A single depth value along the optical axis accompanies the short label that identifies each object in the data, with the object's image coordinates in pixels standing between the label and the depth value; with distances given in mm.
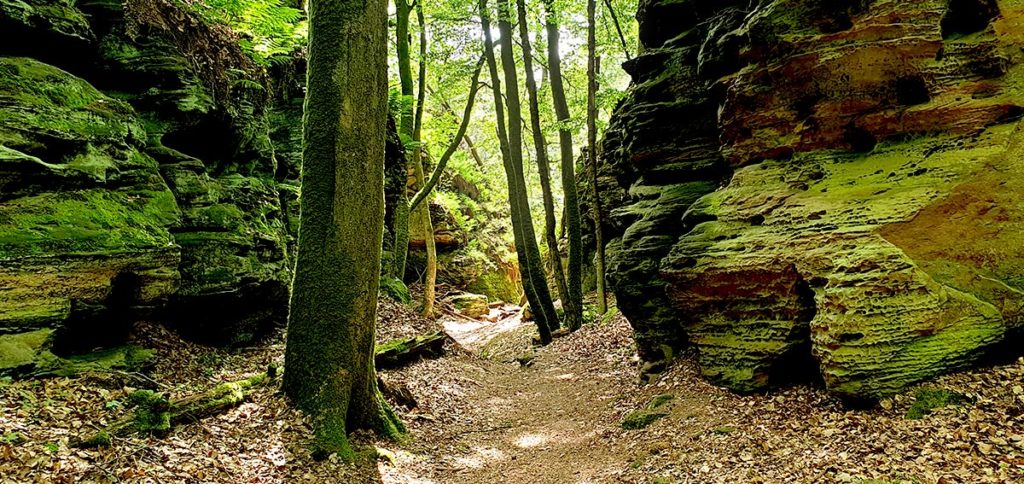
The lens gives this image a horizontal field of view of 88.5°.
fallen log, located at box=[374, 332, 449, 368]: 10484
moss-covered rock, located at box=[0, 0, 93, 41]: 6324
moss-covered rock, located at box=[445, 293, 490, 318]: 25062
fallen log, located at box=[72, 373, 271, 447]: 4773
